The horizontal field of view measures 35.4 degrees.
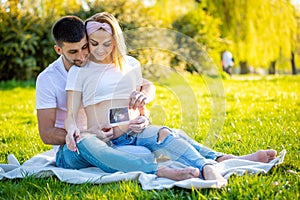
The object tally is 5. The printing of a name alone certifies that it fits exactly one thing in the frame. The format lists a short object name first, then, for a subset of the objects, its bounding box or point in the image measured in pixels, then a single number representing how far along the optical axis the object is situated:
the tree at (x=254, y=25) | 18.66
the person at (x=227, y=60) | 19.07
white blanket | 2.38
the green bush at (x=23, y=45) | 11.96
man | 2.85
